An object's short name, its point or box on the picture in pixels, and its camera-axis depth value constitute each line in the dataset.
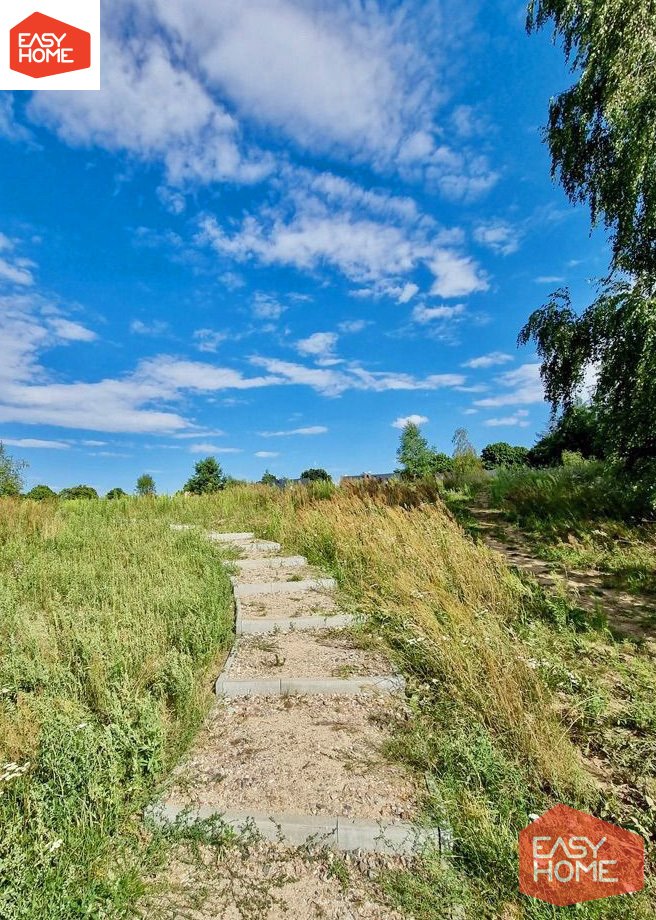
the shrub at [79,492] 18.76
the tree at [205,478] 17.15
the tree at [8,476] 19.63
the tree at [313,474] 29.83
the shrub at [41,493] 16.81
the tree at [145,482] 20.60
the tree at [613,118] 6.12
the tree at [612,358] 5.77
